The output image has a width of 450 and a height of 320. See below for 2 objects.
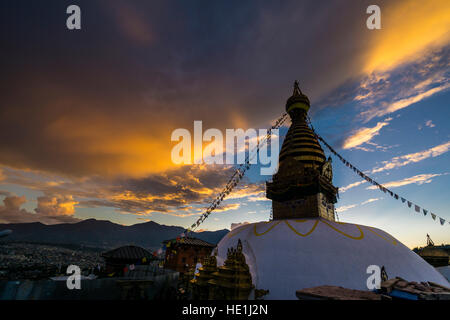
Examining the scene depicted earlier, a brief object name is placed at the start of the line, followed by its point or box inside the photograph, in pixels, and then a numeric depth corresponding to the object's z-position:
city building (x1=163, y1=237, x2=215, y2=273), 26.33
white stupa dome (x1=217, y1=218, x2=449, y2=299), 10.05
